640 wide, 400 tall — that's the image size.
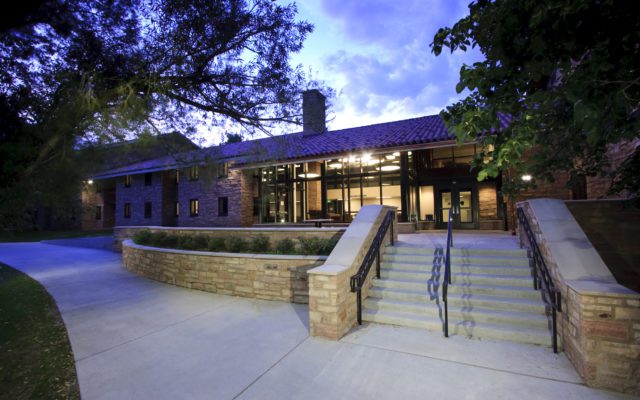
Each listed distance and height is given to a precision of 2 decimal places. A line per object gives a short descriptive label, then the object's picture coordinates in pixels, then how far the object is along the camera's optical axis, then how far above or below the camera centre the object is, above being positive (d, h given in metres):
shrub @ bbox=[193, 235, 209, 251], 9.19 -0.87
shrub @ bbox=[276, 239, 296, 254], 7.66 -0.89
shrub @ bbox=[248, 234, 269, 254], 8.20 -0.88
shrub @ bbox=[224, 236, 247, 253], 8.38 -0.89
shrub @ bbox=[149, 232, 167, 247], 10.59 -0.82
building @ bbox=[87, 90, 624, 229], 12.38 +1.38
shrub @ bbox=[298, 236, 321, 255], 7.27 -0.83
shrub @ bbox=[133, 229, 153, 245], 11.48 -0.82
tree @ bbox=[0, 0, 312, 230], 4.34 +2.50
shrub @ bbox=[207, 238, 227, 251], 8.73 -0.89
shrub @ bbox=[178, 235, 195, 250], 9.20 -0.86
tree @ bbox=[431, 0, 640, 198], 2.29 +1.28
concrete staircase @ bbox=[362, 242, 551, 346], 4.51 -1.54
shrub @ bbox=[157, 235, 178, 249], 10.08 -0.87
